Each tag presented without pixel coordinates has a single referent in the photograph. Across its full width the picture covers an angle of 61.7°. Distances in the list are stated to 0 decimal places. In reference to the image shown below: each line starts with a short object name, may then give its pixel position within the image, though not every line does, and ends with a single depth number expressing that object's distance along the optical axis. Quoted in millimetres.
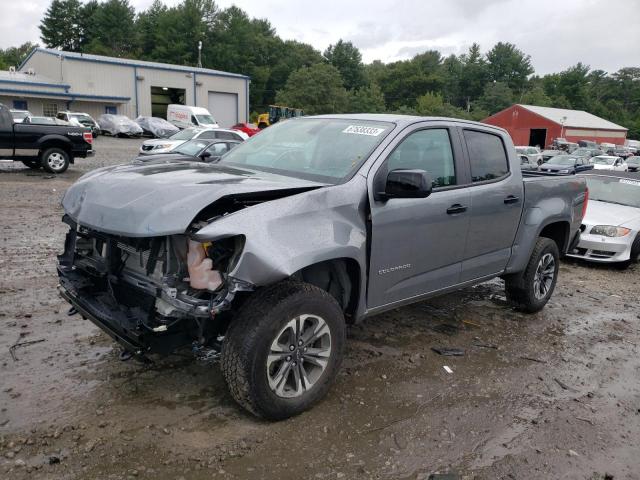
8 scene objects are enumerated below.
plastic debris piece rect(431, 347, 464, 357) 4590
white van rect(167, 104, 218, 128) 39250
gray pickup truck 3035
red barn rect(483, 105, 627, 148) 59594
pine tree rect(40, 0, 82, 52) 84812
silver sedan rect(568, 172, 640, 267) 8367
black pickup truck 13664
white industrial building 41938
